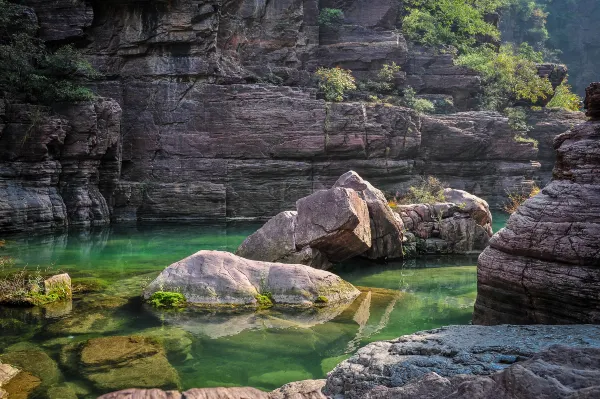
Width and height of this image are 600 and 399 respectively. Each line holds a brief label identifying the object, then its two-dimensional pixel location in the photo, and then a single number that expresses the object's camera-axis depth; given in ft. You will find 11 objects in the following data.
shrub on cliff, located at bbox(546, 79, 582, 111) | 119.17
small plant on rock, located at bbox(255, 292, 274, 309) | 31.86
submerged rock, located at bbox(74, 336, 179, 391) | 20.61
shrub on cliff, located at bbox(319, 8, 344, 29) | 110.83
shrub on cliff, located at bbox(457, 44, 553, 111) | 108.27
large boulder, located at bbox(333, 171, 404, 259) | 48.52
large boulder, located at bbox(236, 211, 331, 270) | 40.65
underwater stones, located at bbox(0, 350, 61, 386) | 20.94
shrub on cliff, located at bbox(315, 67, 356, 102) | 91.76
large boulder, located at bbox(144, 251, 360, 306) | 32.35
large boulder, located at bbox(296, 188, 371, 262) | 41.52
